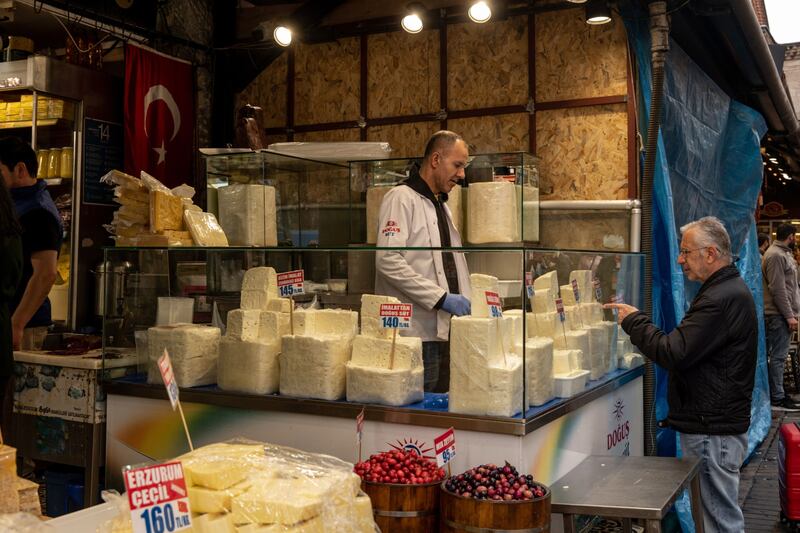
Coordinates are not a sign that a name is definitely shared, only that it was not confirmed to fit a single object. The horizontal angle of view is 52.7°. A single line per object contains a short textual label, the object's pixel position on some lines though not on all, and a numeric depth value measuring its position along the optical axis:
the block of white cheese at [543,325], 3.28
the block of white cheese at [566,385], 3.46
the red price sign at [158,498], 1.81
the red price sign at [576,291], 3.83
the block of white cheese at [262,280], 3.52
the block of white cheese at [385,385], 3.17
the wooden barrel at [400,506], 2.58
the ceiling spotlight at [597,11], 5.46
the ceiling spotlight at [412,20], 6.16
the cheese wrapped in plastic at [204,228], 4.09
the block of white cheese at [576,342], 3.62
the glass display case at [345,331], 3.04
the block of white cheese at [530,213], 5.42
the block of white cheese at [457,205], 5.36
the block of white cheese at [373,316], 3.24
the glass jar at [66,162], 6.52
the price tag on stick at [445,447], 2.71
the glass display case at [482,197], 5.26
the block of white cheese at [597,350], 3.98
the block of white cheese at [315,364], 3.29
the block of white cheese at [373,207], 5.53
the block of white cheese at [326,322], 3.35
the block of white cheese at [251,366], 3.43
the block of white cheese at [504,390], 2.97
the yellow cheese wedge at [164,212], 4.07
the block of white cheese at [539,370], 3.16
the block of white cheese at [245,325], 3.47
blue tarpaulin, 5.64
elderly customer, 3.89
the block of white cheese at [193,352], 3.60
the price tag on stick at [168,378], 2.46
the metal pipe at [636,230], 5.61
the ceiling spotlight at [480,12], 5.79
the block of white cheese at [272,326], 3.45
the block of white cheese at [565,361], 3.54
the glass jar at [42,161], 6.64
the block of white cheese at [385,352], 3.20
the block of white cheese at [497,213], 5.25
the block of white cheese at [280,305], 3.46
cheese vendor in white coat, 3.22
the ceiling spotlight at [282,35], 6.49
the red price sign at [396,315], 3.13
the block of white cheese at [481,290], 3.04
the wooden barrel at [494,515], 2.46
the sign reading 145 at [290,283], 3.34
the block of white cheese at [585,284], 3.88
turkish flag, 6.75
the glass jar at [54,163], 6.59
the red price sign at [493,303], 3.03
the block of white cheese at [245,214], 4.87
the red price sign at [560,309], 3.62
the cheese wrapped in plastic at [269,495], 2.07
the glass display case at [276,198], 4.91
